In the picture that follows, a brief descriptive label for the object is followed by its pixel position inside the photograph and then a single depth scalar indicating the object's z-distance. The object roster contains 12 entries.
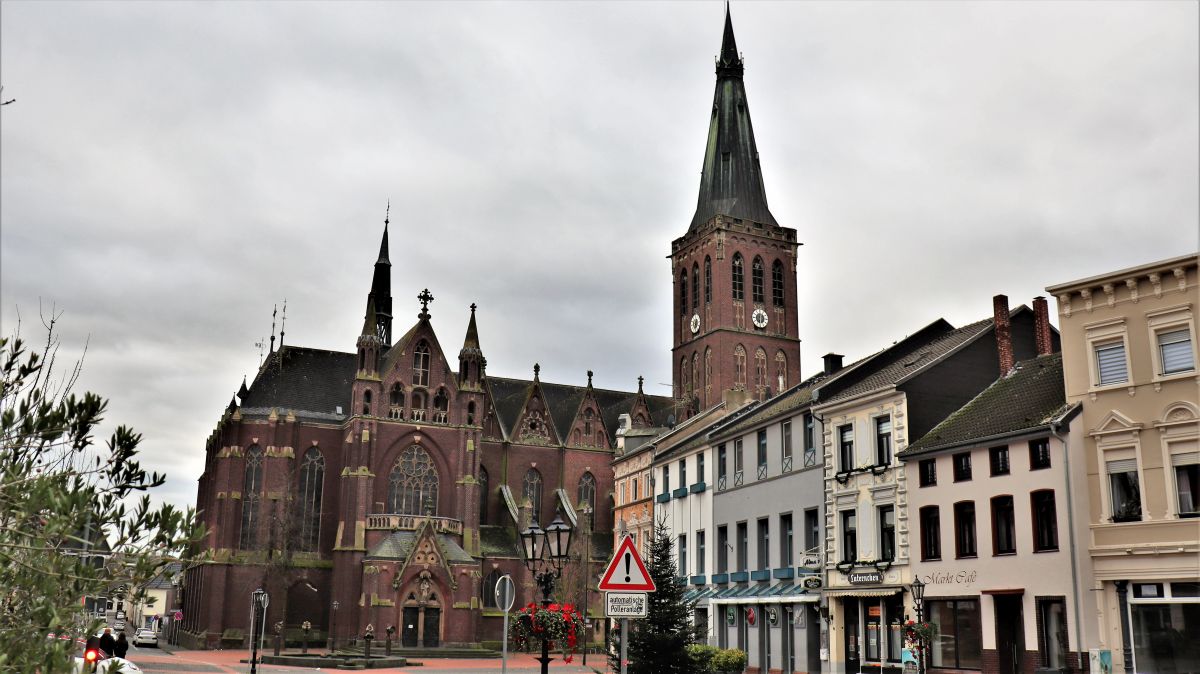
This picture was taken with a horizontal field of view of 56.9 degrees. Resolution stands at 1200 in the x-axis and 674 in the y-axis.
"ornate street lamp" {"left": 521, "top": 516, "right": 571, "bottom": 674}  22.81
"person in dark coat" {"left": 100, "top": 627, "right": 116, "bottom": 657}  26.52
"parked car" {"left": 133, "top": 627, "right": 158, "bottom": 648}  77.25
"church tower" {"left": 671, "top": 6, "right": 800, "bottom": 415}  87.69
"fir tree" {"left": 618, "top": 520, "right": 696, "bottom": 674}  27.97
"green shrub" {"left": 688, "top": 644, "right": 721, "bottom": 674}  36.04
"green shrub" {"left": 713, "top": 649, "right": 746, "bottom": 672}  39.94
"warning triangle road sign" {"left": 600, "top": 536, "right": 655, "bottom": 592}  14.96
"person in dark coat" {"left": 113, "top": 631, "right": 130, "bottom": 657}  31.52
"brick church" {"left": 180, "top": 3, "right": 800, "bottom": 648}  70.94
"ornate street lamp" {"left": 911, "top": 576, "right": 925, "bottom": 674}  32.66
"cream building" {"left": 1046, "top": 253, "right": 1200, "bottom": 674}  27.80
